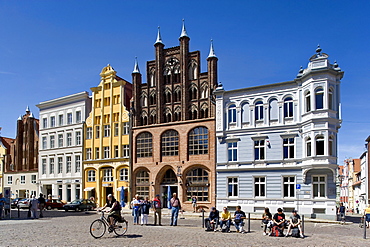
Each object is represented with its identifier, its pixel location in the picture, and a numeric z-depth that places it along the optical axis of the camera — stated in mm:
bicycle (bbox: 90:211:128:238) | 15741
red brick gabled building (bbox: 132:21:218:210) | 38688
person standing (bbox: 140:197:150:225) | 22391
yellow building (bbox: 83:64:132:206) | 45031
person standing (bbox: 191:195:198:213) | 37834
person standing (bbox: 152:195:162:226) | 22327
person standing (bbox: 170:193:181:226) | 21688
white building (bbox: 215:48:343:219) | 30672
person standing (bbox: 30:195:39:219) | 27031
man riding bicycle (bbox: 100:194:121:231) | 16125
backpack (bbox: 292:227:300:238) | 17672
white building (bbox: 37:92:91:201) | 49125
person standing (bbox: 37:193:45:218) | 29281
